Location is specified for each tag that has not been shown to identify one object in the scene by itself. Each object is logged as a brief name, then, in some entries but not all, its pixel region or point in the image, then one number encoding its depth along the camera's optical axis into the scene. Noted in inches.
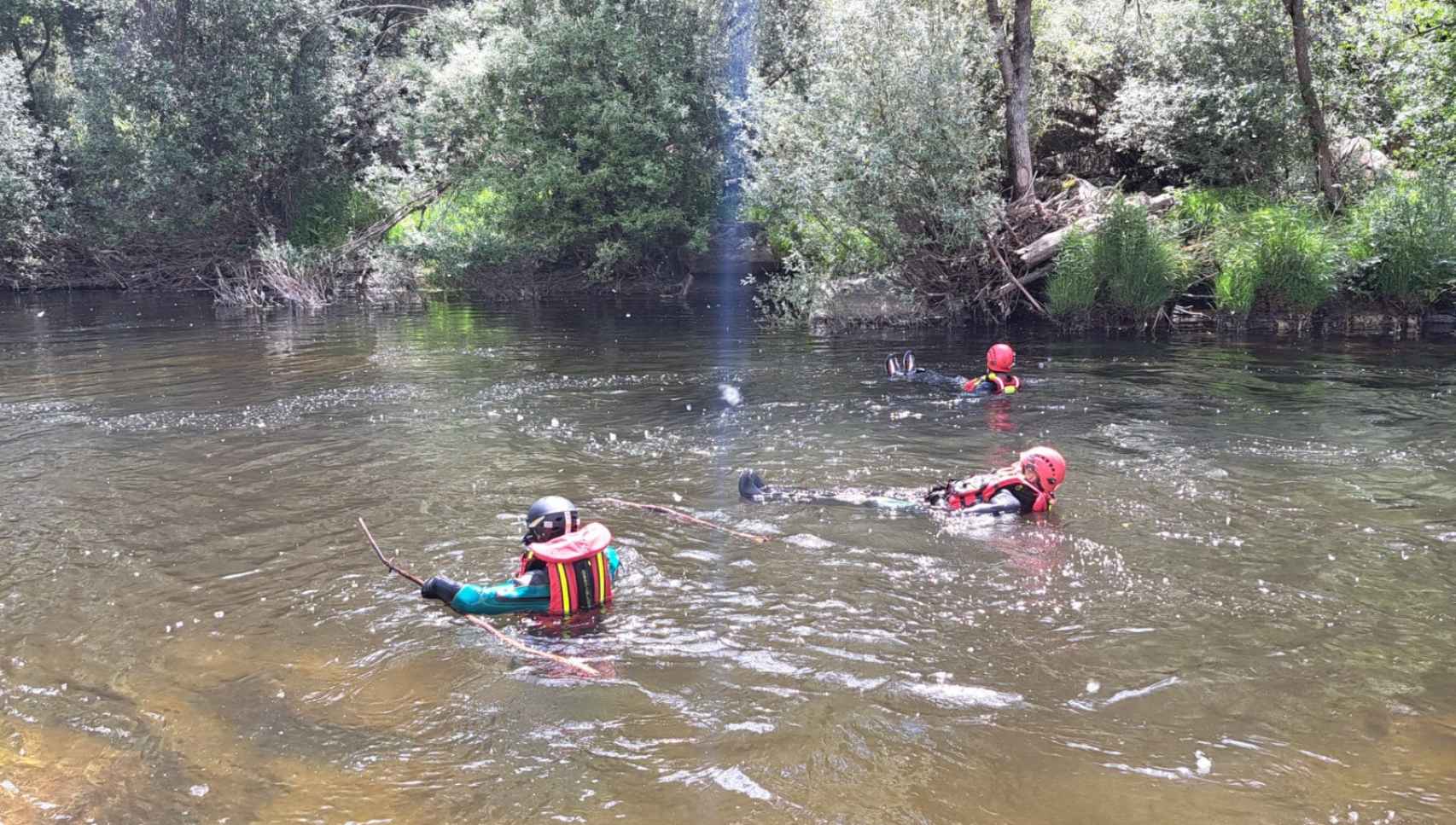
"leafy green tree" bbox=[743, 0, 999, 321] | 711.7
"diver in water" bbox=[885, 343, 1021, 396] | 524.1
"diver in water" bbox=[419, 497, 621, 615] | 261.1
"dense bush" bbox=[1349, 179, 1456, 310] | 691.4
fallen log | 757.0
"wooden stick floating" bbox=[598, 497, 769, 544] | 325.1
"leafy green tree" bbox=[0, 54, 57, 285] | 1191.9
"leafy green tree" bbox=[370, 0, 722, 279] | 1021.2
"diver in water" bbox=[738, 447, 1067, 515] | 336.8
